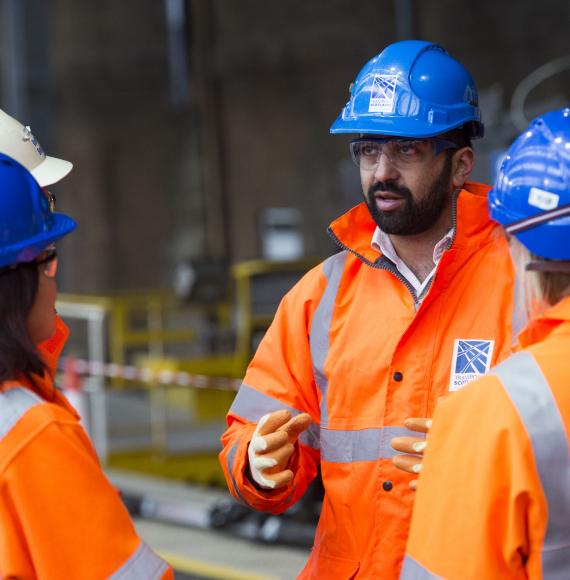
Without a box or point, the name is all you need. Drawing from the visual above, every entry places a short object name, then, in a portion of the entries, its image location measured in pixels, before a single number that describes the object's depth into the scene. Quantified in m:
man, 2.67
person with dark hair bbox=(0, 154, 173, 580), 1.94
